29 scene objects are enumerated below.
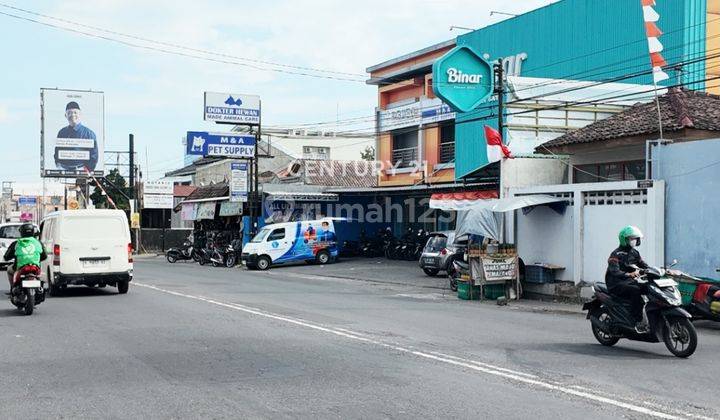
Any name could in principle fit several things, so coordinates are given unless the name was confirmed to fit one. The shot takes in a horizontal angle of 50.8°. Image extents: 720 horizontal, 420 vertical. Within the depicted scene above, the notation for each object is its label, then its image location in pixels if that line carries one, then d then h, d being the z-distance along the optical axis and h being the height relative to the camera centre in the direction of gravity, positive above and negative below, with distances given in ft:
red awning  89.57 +1.87
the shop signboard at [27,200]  279.90 +4.53
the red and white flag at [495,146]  69.82 +6.25
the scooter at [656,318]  31.24 -4.43
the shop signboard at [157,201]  158.40 +2.49
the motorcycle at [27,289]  45.29 -4.63
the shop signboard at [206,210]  145.48 +0.56
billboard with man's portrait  170.81 +18.23
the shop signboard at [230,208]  136.56 +0.90
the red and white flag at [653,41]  56.13 +12.90
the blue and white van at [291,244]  108.68 -4.57
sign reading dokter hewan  126.72 +17.64
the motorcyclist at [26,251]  45.70 -2.39
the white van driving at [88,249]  58.06 -2.81
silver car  87.51 -4.51
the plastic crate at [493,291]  63.77 -6.49
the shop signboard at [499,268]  61.93 -4.42
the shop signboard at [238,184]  120.67 +4.60
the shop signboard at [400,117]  122.11 +16.14
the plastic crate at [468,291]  63.77 -6.53
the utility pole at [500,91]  70.69 +11.61
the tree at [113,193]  207.31 +5.42
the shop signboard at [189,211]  152.46 +0.37
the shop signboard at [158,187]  157.79 +5.35
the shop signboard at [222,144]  124.26 +11.32
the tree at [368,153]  224.74 +18.13
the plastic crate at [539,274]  63.05 -5.04
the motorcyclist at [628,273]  33.22 -2.59
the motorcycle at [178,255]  129.57 -7.20
